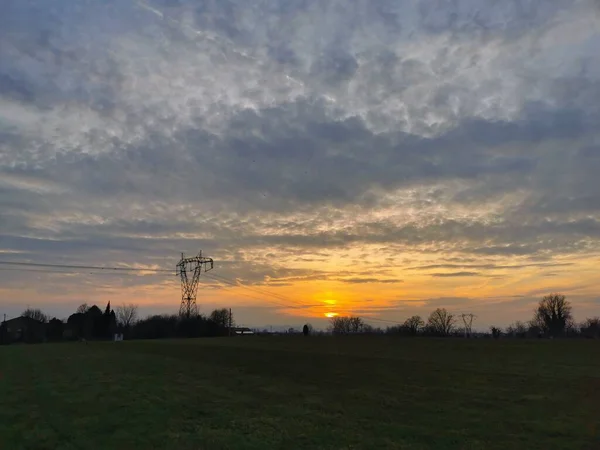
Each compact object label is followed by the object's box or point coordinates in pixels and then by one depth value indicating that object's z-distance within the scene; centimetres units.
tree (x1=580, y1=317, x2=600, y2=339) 13059
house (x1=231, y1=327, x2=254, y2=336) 14956
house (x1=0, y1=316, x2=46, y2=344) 14512
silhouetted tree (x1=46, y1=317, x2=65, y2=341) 15680
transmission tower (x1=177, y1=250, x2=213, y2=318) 11869
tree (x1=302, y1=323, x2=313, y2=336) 12148
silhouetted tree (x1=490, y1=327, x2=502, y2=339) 11812
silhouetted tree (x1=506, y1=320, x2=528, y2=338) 15036
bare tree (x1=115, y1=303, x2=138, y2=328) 18235
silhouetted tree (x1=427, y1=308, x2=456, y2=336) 18212
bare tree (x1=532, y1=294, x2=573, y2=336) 17640
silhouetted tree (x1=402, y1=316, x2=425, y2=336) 15110
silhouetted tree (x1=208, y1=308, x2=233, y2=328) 15830
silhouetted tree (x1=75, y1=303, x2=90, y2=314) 18875
